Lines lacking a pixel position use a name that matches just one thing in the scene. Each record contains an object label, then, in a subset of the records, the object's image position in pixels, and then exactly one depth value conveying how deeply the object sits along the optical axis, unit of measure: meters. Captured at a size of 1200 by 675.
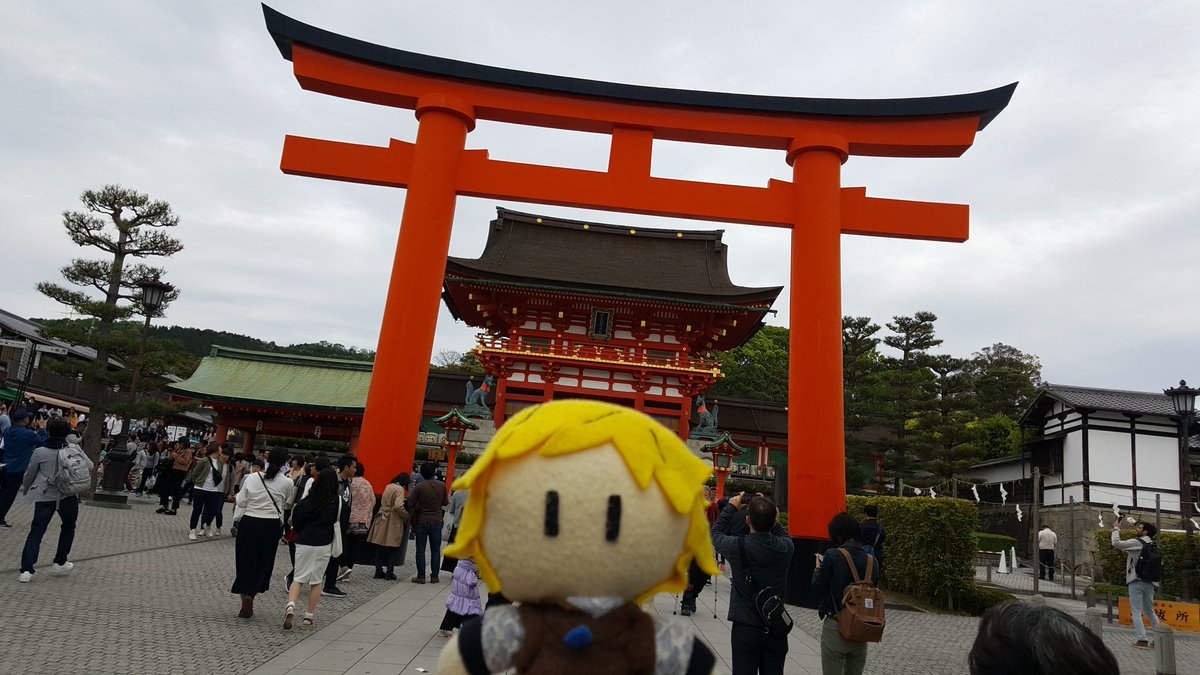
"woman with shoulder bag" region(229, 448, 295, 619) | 6.37
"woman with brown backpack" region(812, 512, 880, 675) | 4.36
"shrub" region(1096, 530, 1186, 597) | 12.41
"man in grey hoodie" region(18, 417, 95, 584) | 6.83
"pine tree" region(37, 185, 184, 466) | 15.40
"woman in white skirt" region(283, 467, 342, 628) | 6.23
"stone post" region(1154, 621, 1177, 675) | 6.11
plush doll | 1.80
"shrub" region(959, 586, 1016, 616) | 10.34
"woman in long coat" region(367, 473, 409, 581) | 8.95
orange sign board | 10.02
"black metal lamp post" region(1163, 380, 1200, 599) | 11.51
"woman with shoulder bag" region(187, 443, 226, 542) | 10.98
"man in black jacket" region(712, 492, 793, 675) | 4.14
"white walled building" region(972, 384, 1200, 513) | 19.84
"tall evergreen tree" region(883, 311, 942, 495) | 23.30
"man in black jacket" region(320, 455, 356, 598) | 7.64
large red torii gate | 9.55
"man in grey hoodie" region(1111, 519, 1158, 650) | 8.67
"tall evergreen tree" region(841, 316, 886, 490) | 23.70
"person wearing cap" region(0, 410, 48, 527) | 8.09
